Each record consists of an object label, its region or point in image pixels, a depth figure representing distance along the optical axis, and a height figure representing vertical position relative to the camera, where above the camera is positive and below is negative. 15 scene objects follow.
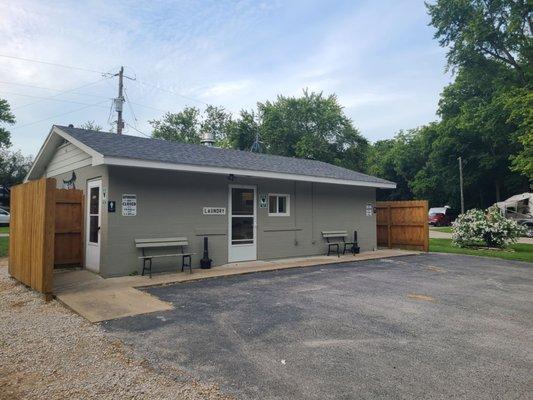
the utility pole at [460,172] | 31.27 +3.61
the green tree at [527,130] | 13.23 +3.28
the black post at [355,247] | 12.95 -1.19
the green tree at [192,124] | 41.91 +10.69
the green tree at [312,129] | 36.00 +8.56
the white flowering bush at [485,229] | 14.80 -0.67
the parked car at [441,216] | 34.28 -0.25
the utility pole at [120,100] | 21.98 +7.07
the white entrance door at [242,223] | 10.20 -0.25
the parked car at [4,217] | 27.75 -0.06
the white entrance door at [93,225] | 8.51 -0.23
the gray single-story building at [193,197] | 8.22 +0.48
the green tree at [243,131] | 36.44 +8.40
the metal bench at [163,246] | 8.37 -0.74
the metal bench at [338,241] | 12.48 -0.95
